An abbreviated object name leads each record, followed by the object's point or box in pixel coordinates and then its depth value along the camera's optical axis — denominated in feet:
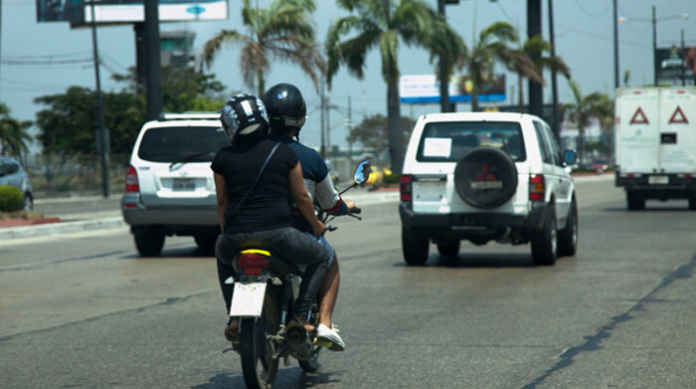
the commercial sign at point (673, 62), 315.17
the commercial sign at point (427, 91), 381.19
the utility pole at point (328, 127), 226.75
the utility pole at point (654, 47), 272.31
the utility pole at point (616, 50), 237.86
